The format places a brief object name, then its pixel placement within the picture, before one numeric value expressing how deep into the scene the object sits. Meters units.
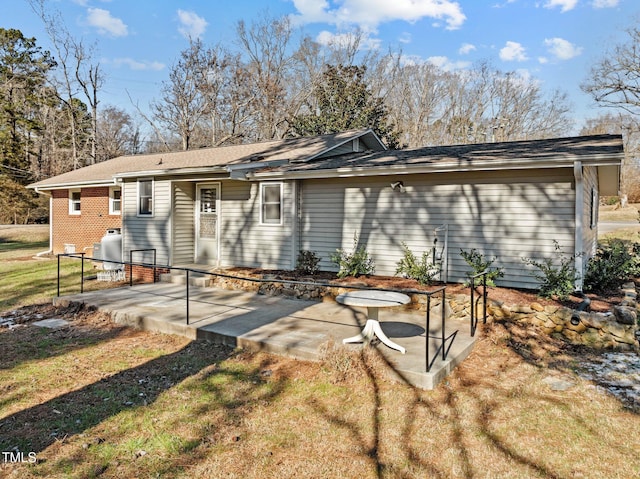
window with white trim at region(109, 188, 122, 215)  14.15
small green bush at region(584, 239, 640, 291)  7.78
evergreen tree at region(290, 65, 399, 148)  22.56
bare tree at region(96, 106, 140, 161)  30.87
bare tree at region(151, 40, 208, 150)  26.44
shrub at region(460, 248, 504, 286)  7.20
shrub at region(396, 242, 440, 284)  7.90
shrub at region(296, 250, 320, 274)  9.38
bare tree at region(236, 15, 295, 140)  27.00
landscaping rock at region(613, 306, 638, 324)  5.56
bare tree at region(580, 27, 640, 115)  26.42
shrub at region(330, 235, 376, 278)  8.79
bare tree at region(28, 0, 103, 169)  24.35
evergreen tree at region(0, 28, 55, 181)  24.73
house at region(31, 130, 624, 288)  7.32
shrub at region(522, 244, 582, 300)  6.38
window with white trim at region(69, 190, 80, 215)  15.68
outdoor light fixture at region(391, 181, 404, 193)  8.57
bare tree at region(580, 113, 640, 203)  30.42
